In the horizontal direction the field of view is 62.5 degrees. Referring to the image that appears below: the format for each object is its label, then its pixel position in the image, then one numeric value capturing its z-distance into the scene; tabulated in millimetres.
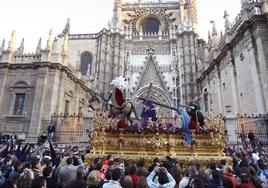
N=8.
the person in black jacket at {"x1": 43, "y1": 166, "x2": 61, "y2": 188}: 4338
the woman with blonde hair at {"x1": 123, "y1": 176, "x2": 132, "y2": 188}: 3537
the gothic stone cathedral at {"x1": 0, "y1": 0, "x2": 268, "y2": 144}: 16906
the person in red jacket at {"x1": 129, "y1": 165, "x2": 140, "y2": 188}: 4179
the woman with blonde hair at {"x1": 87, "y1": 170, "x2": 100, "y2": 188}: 3788
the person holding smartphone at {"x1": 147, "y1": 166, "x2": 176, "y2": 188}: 3888
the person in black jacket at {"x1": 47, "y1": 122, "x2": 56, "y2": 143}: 16406
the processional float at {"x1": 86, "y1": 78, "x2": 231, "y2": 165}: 9039
